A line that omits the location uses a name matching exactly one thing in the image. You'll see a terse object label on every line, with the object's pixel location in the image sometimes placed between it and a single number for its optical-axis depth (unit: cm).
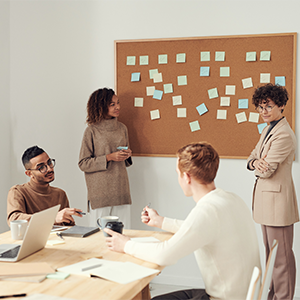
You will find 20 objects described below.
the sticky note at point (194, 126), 315
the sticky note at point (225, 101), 310
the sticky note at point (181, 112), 317
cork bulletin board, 301
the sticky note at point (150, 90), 323
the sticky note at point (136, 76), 324
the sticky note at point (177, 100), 318
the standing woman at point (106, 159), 300
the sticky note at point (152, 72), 321
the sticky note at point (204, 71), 312
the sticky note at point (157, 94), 321
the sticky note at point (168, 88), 319
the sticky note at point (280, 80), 298
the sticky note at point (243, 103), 307
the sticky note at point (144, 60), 322
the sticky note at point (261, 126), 304
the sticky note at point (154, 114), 322
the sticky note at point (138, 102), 325
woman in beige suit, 256
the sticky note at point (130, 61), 324
